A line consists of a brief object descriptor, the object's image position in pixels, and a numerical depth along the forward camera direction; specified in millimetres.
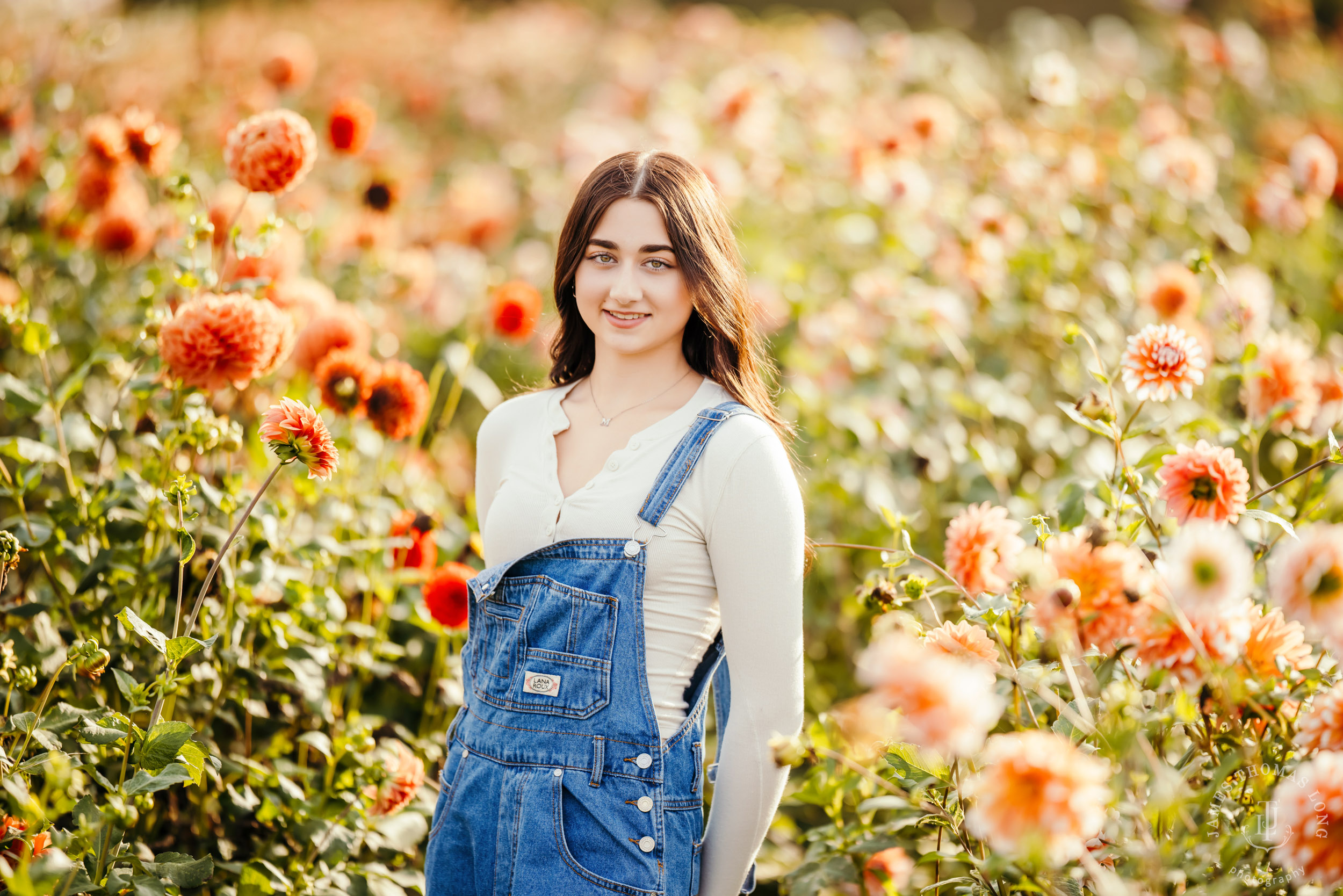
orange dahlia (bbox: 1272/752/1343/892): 760
